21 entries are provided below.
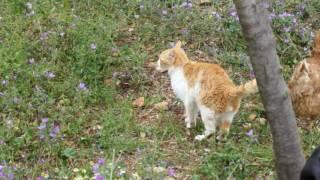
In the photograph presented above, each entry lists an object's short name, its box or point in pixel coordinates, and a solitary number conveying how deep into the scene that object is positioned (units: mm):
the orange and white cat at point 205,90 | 4660
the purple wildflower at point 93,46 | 5812
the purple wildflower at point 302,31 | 6345
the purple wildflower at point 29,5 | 6530
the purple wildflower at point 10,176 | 4047
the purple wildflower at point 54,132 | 4648
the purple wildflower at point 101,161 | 4144
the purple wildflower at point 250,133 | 4681
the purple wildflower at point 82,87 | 5324
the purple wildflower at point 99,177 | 3766
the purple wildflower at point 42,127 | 4645
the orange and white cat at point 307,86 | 5180
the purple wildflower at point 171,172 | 4117
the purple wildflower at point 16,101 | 5121
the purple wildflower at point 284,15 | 6442
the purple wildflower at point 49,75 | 5473
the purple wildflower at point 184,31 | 6445
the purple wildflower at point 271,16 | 6444
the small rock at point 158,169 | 4280
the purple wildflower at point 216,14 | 6568
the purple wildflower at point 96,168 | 3959
